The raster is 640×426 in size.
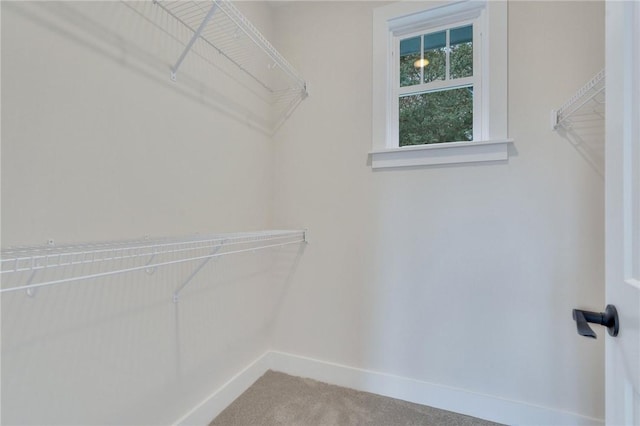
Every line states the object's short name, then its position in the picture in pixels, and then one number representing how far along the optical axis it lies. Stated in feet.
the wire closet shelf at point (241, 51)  4.07
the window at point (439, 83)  4.93
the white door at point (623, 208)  1.79
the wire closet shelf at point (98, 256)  2.66
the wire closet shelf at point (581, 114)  4.36
